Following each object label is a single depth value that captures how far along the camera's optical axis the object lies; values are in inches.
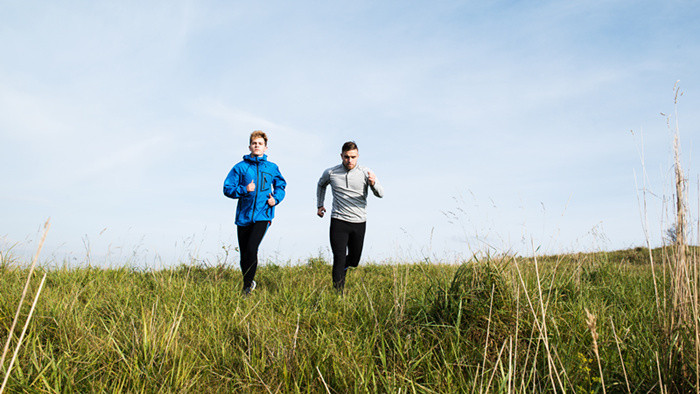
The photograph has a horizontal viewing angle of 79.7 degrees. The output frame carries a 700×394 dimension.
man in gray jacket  216.1
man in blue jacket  213.2
